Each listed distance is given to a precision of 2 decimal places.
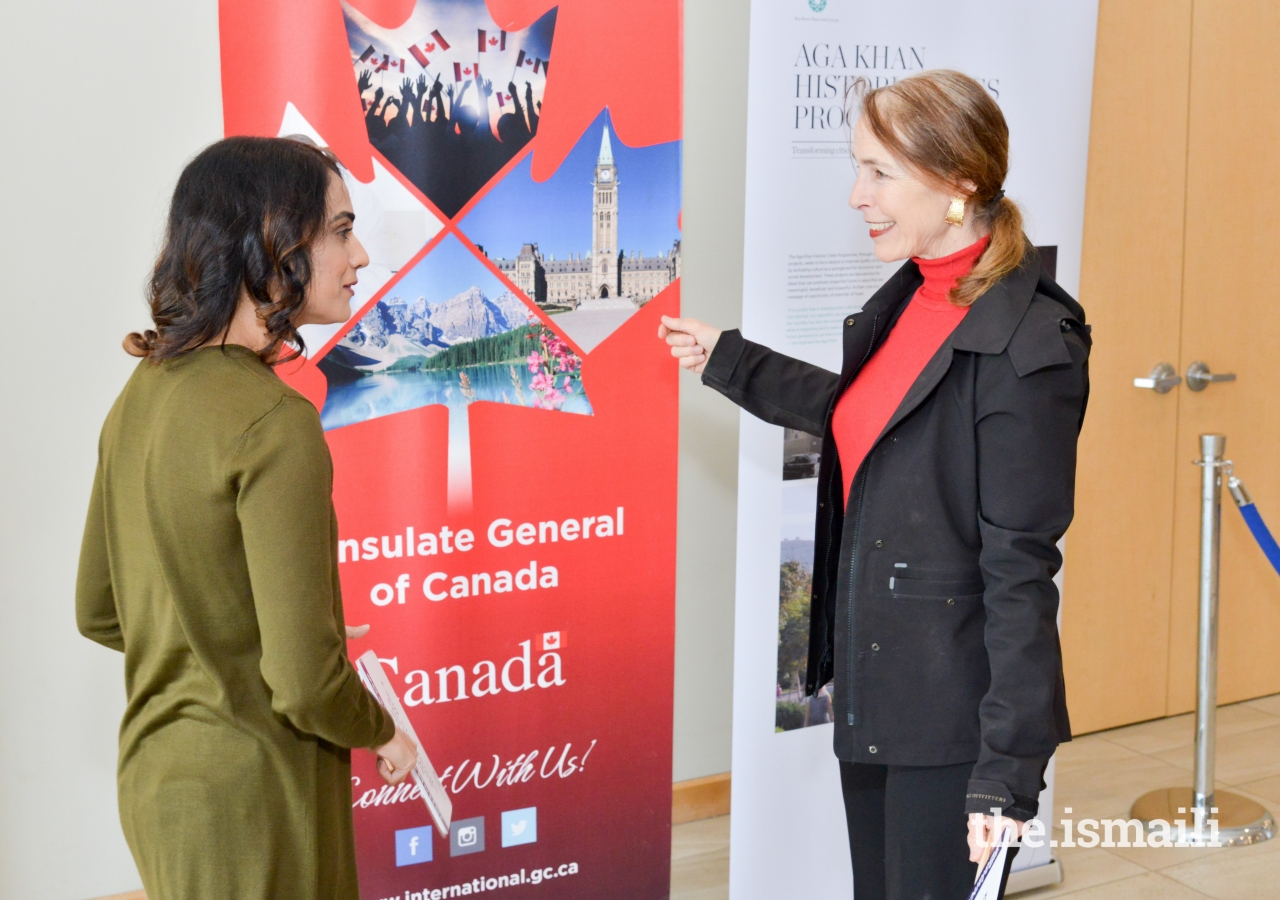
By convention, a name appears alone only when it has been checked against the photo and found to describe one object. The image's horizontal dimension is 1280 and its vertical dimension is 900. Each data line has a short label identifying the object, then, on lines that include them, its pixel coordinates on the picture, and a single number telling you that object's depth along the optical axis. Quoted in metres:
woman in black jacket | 1.49
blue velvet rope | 3.10
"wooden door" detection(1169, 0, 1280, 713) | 3.74
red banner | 2.15
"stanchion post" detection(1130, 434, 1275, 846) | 3.13
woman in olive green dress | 1.26
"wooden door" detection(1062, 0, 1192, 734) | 3.56
